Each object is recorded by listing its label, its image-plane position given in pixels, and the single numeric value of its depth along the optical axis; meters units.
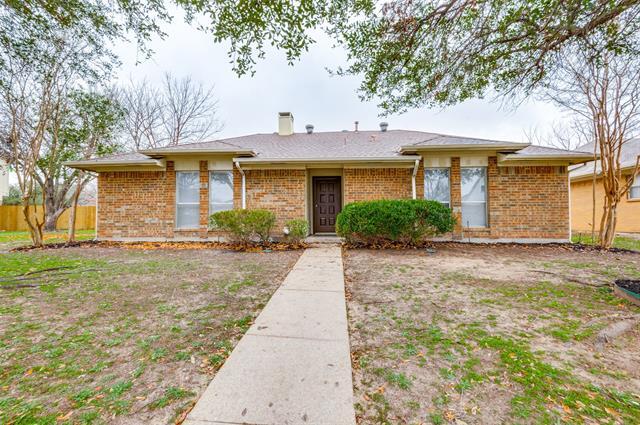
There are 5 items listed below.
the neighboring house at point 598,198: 11.38
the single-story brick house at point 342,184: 8.52
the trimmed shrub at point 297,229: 7.68
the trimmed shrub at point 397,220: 7.14
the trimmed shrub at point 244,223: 7.61
